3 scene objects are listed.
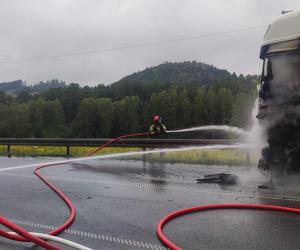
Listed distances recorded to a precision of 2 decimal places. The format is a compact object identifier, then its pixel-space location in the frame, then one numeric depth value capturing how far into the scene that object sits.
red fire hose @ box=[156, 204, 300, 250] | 3.78
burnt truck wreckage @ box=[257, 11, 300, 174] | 4.84
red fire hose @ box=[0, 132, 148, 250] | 2.95
